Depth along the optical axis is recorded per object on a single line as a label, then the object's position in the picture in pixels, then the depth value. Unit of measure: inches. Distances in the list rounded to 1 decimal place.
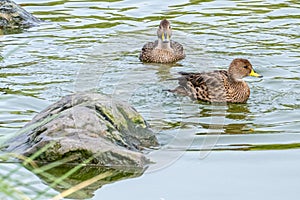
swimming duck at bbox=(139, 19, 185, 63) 570.9
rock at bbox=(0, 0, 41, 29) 634.2
